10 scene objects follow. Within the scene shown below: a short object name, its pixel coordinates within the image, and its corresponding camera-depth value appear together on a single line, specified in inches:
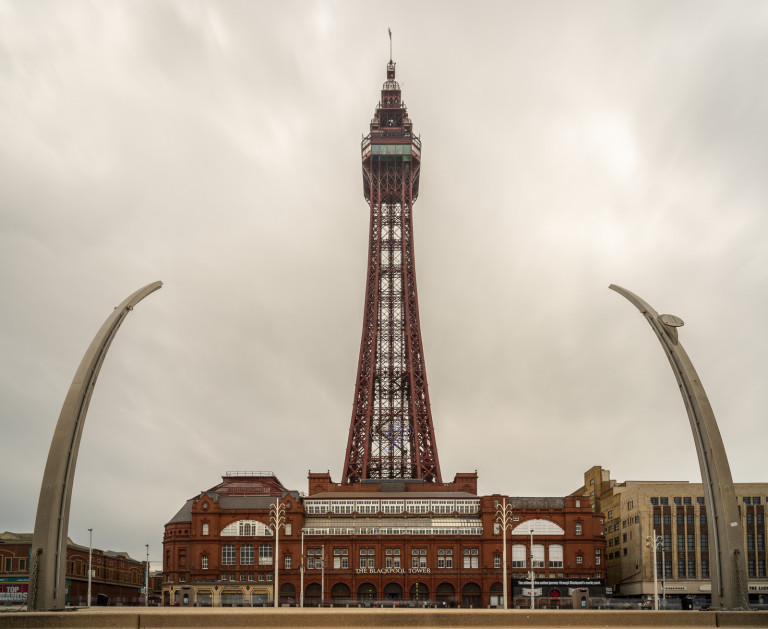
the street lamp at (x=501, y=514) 3828.7
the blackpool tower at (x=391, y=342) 4517.7
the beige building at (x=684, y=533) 3730.3
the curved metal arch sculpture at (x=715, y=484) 1283.2
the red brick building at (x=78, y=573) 2972.4
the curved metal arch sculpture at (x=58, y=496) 1268.5
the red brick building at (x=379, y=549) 3836.1
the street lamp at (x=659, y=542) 2656.7
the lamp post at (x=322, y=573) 3703.2
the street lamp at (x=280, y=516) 3771.7
